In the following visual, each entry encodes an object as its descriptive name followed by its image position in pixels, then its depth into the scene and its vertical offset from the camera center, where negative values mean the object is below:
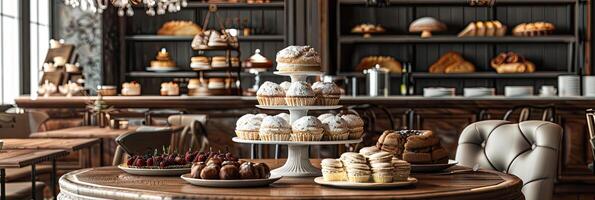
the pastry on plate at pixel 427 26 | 9.59 +0.64
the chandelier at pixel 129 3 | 5.09 +0.50
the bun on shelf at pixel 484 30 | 9.57 +0.60
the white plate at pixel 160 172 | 3.24 -0.24
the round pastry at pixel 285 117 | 3.38 -0.07
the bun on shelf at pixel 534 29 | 9.55 +0.60
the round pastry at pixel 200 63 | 8.20 +0.26
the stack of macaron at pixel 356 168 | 2.82 -0.20
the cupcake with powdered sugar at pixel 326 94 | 3.40 +0.00
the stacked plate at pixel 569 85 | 8.22 +0.07
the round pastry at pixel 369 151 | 3.19 -0.17
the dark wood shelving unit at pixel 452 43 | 9.77 +0.50
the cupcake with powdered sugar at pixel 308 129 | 3.20 -0.11
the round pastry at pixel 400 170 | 2.85 -0.21
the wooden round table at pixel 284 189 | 2.63 -0.25
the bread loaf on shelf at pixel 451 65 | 9.70 +0.28
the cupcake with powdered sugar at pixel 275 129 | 3.23 -0.10
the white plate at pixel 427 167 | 3.40 -0.24
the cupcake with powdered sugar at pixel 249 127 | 3.33 -0.10
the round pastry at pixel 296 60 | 3.45 +0.12
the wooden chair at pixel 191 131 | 6.96 -0.24
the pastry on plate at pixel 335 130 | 3.27 -0.11
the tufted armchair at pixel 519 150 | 3.56 -0.20
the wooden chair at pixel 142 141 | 4.67 -0.21
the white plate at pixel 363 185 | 2.76 -0.24
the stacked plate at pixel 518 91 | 8.03 +0.03
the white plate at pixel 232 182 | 2.79 -0.24
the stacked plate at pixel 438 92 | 7.97 +0.02
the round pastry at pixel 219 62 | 8.17 +0.27
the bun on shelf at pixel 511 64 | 9.59 +0.28
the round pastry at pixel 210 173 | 2.85 -0.21
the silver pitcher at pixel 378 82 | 8.05 +0.10
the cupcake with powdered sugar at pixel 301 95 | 3.31 +0.00
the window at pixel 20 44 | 8.30 +0.45
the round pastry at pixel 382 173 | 2.81 -0.21
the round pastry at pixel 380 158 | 2.88 -0.17
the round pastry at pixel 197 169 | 2.90 -0.21
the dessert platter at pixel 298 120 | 3.23 -0.08
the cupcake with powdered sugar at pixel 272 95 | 3.42 +0.00
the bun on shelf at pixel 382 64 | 9.80 +0.30
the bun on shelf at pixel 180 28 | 10.02 +0.66
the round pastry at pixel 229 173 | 2.83 -0.21
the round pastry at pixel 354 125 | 3.31 -0.10
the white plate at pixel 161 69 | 9.91 +0.26
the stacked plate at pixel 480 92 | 8.07 +0.02
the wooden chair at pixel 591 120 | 4.72 -0.12
